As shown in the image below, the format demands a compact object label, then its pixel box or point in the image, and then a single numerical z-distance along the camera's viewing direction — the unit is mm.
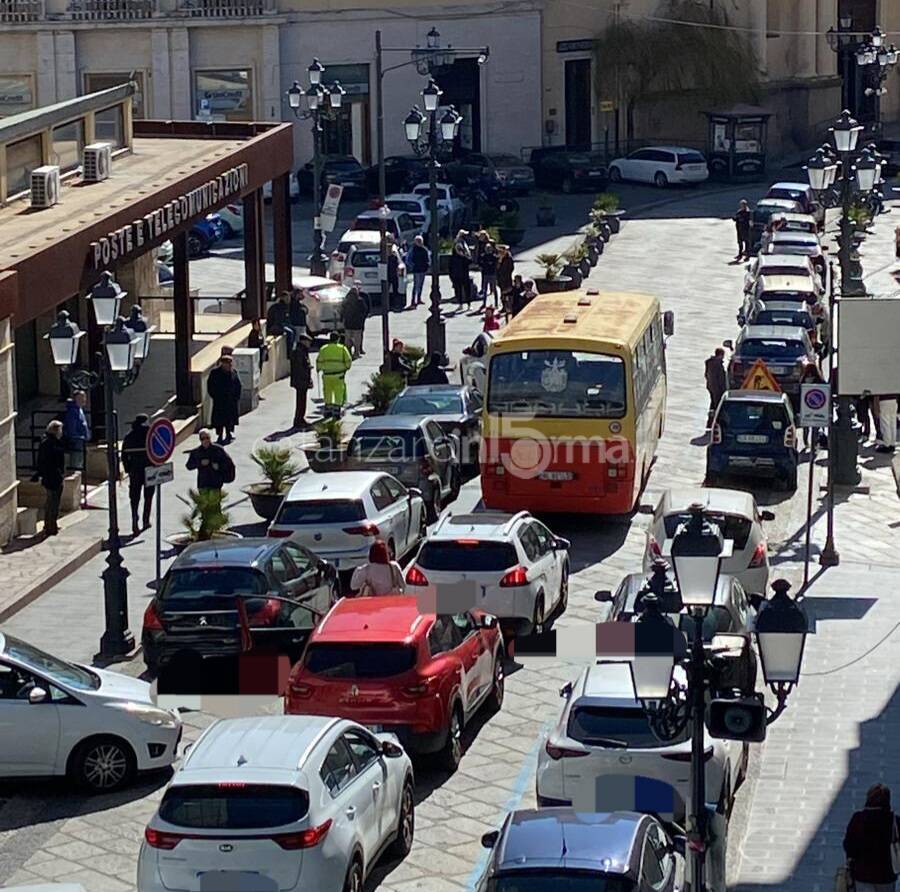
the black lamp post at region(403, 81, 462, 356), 40688
